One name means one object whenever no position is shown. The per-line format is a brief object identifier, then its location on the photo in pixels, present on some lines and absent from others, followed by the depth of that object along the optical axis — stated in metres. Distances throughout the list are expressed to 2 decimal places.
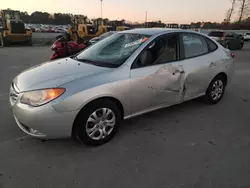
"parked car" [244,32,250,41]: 33.03
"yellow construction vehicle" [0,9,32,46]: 18.71
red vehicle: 9.58
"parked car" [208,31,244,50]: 18.00
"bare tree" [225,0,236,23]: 53.50
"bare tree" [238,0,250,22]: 51.44
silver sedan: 2.68
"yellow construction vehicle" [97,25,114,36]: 23.02
